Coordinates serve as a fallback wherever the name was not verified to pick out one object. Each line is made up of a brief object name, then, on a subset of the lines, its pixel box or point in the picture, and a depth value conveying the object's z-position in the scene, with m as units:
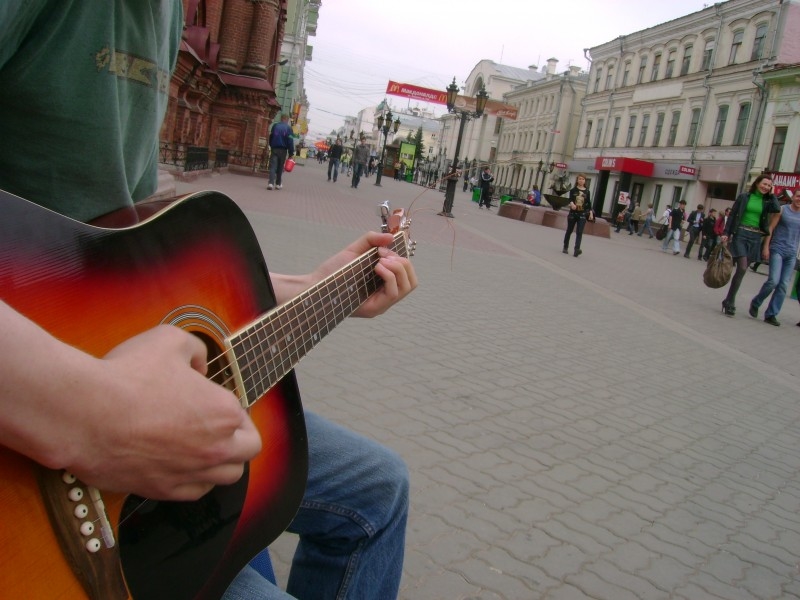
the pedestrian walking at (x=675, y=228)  24.95
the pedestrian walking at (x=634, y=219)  39.28
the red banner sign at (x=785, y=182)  29.37
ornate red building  19.73
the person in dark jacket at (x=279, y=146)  18.33
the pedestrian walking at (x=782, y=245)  10.09
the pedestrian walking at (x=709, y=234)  23.41
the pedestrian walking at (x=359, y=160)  29.02
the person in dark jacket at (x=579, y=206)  15.57
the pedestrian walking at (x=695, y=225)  24.89
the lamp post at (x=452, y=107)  21.29
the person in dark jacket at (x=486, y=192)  35.53
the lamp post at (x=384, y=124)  37.83
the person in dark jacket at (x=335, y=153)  30.23
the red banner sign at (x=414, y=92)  66.50
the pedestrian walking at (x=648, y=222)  37.12
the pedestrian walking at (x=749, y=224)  10.30
